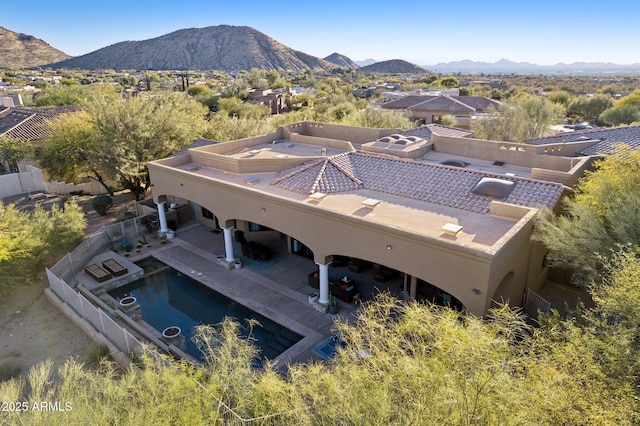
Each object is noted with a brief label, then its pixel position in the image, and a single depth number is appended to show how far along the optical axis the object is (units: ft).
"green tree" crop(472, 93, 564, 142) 125.70
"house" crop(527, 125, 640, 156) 80.64
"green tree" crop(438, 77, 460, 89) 362.20
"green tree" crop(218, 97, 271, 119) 182.04
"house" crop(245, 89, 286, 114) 238.48
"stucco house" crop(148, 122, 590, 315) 44.96
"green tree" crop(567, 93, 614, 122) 204.23
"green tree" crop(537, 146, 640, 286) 39.91
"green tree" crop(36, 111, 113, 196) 104.37
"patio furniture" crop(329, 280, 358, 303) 59.93
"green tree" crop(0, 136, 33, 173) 116.88
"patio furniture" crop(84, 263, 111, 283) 66.90
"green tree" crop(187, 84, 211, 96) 279.96
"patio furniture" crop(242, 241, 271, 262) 73.67
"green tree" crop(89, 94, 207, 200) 90.12
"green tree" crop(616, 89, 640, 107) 171.22
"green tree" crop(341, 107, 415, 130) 128.98
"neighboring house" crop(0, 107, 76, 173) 125.59
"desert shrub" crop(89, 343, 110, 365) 47.88
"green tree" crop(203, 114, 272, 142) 118.01
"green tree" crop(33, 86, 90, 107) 192.68
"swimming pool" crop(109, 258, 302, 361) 53.11
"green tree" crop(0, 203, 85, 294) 59.88
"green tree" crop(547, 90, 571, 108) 232.53
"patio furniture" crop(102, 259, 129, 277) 68.54
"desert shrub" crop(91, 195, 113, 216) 94.51
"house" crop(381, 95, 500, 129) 169.89
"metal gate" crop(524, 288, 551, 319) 49.46
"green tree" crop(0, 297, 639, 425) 21.70
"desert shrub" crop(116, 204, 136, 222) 88.79
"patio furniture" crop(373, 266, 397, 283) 65.10
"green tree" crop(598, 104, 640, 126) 151.66
